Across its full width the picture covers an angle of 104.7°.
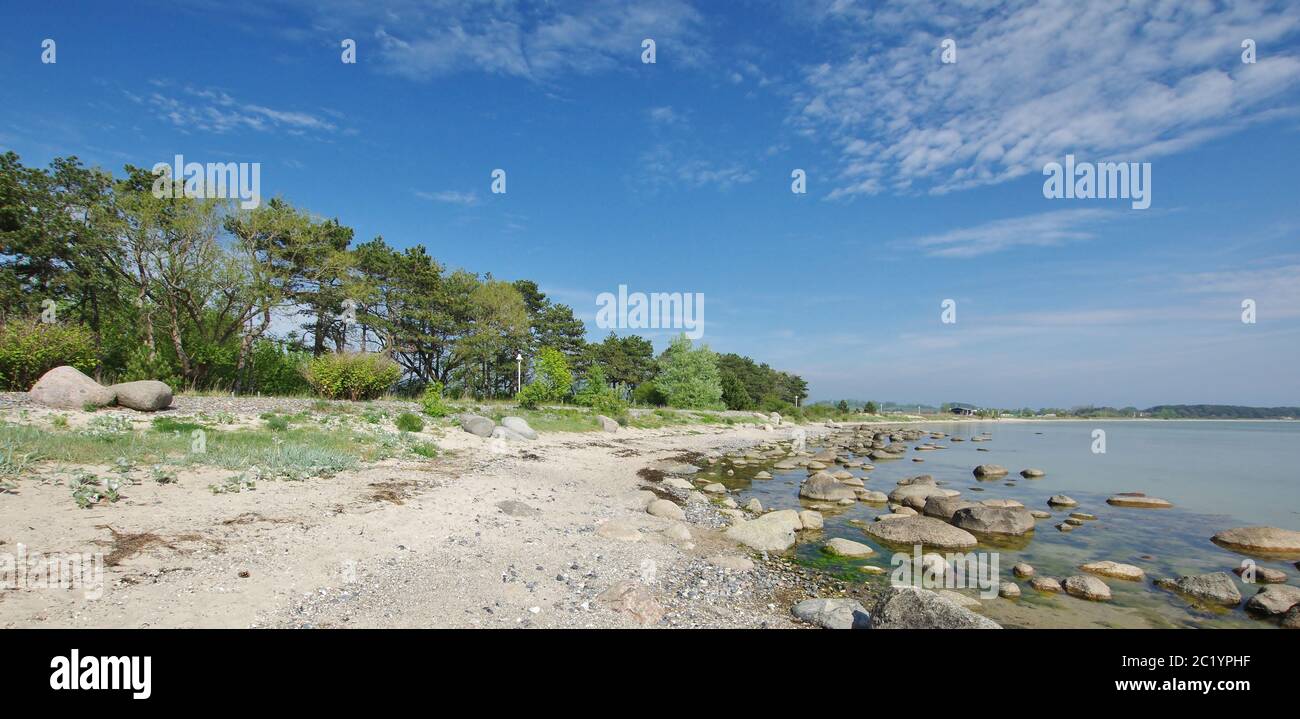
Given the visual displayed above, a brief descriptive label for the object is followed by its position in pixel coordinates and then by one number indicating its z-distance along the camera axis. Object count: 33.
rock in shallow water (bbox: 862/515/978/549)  12.56
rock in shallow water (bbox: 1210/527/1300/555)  12.31
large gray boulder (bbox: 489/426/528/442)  22.88
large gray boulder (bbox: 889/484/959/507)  17.66
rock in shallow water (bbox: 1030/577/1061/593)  9.38
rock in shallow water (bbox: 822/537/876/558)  11.46
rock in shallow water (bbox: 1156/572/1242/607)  8.98
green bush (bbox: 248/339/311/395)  35.56
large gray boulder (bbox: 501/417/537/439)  24.20
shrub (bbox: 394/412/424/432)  20.07
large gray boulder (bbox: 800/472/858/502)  18.52
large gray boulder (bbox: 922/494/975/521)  15.71
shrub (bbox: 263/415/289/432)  16.44
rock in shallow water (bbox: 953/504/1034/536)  13.77
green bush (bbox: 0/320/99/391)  21.16
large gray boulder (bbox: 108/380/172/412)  17.23
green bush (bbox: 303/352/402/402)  27.91
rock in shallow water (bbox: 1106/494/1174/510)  18.11
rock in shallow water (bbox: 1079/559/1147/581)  10.33
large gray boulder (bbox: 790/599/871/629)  7.09
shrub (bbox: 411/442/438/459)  16.31
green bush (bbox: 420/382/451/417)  25.14
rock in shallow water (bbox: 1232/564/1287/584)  10.23
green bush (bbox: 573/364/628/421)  38.34
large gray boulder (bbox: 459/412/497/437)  22.28
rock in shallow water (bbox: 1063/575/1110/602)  9.20
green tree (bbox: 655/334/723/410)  62.50
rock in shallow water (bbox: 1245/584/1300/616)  8.45
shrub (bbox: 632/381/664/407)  66.06
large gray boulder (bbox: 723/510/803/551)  11.62
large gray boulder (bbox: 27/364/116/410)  16.48
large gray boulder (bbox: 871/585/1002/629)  5.96
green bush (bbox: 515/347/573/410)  36.00
